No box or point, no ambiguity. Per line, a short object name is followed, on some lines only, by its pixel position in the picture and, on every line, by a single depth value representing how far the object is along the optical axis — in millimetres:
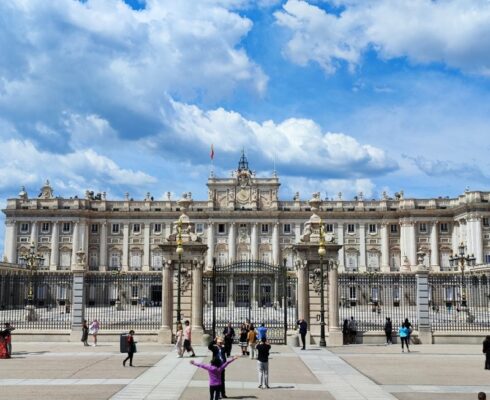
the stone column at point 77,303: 31938
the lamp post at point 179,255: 28719
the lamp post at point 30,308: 41369
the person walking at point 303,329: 28494
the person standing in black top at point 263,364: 17984
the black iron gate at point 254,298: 31088
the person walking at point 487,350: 21927
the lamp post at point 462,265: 43097
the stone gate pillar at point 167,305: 30234
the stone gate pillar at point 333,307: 30141
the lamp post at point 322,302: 28736
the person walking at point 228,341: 24969
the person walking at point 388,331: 30333
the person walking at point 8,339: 25219
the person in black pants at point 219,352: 15664
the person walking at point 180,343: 25109
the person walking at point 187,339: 25475
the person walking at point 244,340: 26875
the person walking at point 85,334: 30428
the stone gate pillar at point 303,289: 30406
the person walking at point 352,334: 30781
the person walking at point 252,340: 25312
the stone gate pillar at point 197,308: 30281
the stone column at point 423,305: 30828
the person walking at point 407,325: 28453
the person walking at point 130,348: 22344
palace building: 99250
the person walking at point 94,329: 30417
